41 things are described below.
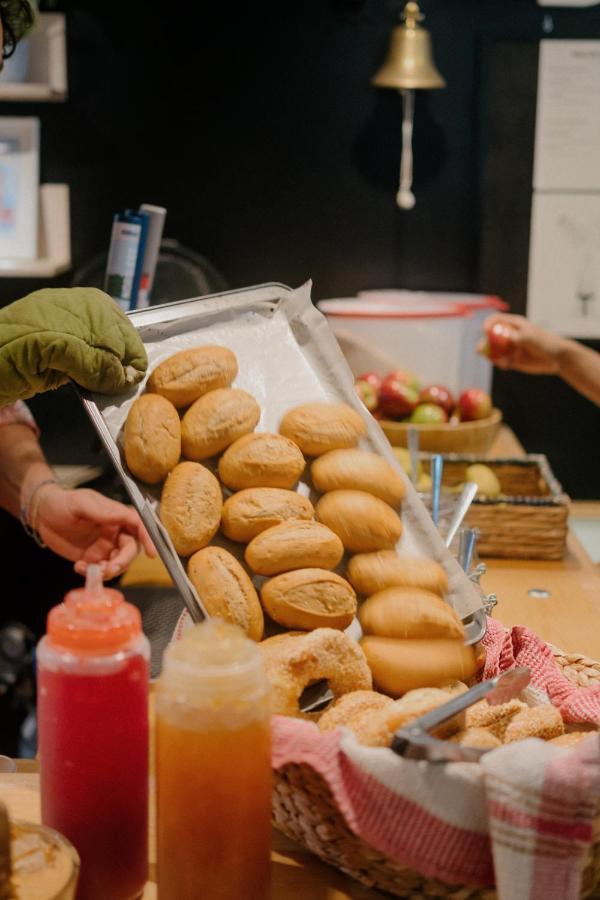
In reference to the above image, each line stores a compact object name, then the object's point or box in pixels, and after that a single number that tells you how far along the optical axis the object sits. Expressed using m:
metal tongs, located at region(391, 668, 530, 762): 0.73
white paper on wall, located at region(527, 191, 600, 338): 3.73
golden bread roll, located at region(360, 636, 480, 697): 0.96
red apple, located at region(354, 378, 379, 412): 2.64
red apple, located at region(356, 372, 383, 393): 2.73
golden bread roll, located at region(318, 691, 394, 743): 0.87
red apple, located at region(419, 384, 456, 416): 2.73
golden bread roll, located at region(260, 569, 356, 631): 0.98
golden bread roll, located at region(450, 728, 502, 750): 0.81
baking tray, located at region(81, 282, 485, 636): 1.07
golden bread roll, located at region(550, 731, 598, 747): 0.87
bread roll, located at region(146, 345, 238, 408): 1.10
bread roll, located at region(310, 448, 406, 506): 1.09
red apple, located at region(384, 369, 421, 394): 2.71
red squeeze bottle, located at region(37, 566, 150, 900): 0.72
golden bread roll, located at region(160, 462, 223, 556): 1.00
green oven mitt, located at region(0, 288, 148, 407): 1.00
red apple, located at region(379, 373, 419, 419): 2.66
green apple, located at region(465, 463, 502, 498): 2.05
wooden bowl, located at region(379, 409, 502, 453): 2.49
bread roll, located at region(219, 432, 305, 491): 1.06
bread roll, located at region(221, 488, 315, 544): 1.03
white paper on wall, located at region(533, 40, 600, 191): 3.64
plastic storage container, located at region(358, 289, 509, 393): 2.96
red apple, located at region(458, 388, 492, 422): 2.73
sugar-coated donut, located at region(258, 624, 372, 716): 0.88
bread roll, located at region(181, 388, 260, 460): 1.08
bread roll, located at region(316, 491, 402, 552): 1.05
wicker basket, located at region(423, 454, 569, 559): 1.87
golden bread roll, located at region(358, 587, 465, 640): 0.99
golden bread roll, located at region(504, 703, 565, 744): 0.87
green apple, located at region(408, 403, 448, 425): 2.64
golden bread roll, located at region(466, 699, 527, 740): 0.88
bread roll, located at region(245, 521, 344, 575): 1.00
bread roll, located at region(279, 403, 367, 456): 1.12
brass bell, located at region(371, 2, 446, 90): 3.32
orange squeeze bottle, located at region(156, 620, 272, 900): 0.69
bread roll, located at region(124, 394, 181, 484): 1.02
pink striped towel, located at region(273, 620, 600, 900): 0.69
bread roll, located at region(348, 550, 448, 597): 1.04
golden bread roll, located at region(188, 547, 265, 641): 0.95
